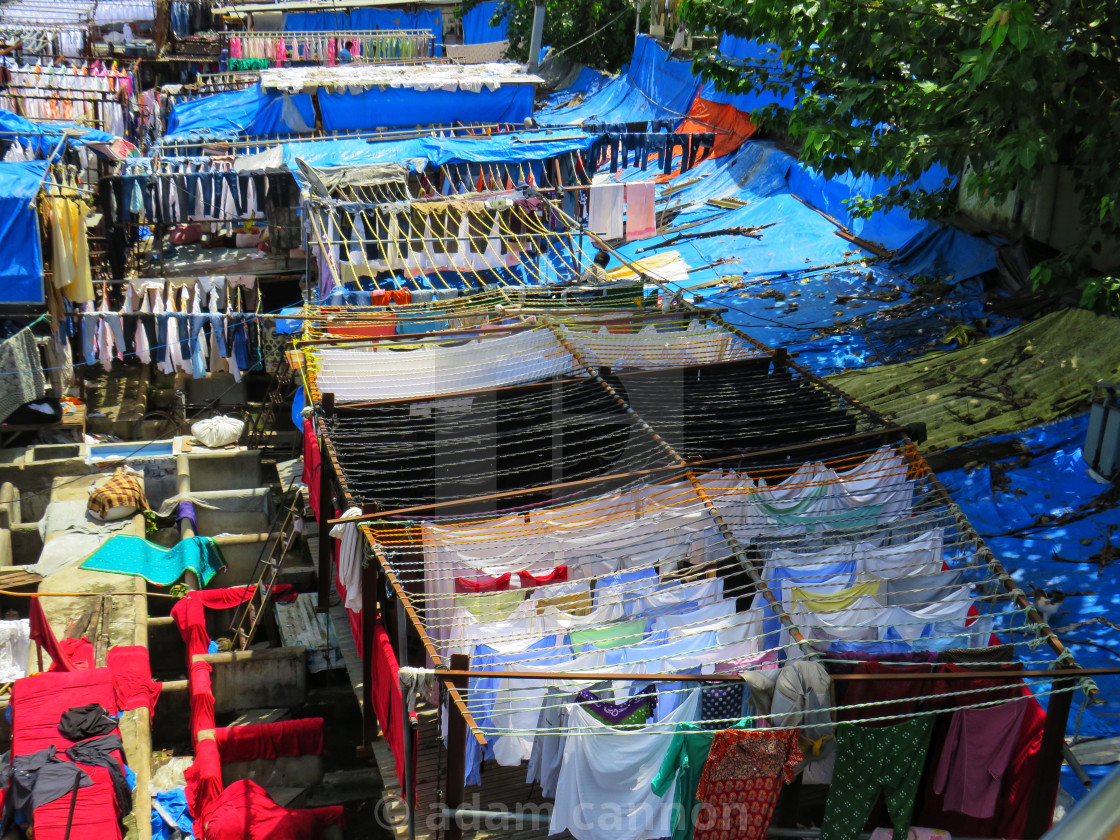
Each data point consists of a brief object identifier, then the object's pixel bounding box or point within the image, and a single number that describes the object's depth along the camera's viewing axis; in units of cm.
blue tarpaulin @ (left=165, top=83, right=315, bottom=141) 3350
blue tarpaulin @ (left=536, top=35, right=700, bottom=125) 3225
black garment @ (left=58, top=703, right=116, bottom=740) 1366
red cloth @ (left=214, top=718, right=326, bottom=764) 1470
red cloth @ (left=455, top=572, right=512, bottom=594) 1120
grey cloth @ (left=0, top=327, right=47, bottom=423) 1916
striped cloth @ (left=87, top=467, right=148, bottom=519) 1917
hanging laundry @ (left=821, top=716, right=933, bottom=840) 873
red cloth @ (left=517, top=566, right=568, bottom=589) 1134
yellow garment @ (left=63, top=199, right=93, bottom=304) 2039
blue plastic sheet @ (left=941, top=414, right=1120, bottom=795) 1061
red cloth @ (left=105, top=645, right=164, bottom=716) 1513
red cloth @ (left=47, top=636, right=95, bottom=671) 1565
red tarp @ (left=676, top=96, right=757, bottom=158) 2839
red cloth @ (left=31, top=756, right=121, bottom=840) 1241
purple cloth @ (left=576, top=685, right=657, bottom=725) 888
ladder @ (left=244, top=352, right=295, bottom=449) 2231
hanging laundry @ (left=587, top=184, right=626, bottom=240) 2331
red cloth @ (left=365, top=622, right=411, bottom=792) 1034
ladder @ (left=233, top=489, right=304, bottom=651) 1684
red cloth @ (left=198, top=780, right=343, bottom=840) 1252
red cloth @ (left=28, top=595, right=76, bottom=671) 1495
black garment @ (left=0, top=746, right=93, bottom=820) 1260
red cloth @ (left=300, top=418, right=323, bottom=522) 1498
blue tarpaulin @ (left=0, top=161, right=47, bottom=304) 1917
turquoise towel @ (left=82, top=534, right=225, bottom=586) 1838
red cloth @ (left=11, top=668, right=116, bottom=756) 1359
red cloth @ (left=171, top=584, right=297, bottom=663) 1686
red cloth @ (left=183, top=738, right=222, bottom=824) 1338
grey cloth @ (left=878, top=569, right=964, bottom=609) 1033
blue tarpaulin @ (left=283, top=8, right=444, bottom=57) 5178
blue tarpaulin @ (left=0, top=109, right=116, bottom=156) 2667
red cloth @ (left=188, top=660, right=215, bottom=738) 1485
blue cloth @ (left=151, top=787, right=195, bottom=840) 1376
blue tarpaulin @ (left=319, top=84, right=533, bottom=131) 3400
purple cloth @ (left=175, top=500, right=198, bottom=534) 1969
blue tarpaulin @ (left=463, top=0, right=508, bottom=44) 4969
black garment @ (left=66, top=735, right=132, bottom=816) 1313
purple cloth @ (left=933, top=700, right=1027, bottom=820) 878
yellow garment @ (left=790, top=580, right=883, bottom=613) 1031
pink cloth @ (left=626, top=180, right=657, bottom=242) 2353
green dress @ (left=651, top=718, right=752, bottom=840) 873
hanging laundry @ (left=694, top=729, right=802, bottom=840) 875
